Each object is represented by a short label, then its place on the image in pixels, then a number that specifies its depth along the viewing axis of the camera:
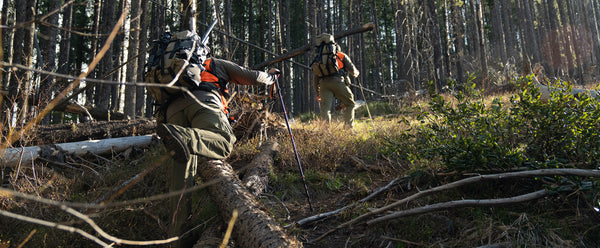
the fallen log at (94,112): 7.90
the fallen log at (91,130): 5.82
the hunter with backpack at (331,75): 7.50
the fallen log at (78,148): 4.77
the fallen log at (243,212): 2.52
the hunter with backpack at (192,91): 3.21
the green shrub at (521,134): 2.71
